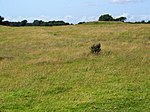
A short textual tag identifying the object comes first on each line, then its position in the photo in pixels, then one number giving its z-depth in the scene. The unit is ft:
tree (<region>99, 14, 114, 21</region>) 248.95
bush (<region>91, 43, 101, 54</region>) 75.25
